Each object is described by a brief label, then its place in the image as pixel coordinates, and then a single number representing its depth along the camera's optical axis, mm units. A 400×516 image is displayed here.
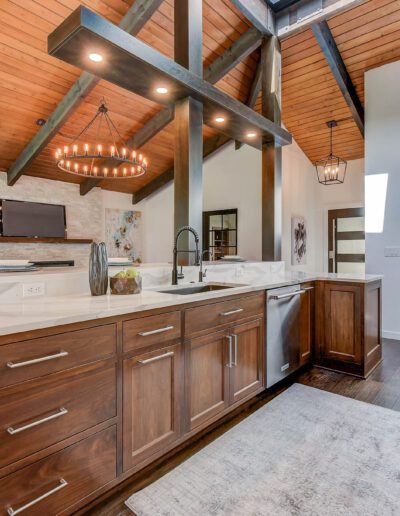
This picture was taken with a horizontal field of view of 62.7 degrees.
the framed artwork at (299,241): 6445
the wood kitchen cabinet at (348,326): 3082
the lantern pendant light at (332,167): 5918
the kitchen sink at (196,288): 2537
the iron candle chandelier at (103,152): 4105
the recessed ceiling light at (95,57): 2317
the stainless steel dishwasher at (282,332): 2658
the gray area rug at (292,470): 1541
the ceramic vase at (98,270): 2023
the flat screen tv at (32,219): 5922
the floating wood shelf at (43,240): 5880
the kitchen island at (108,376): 1247
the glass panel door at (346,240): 6938
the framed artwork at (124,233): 7703
